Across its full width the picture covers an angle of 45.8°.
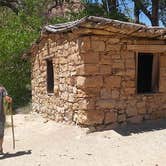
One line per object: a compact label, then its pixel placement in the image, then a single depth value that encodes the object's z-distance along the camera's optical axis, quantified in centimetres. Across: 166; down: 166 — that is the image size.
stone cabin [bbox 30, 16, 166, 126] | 456
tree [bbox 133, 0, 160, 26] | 969
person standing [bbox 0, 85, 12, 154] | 380
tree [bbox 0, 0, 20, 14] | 1194
